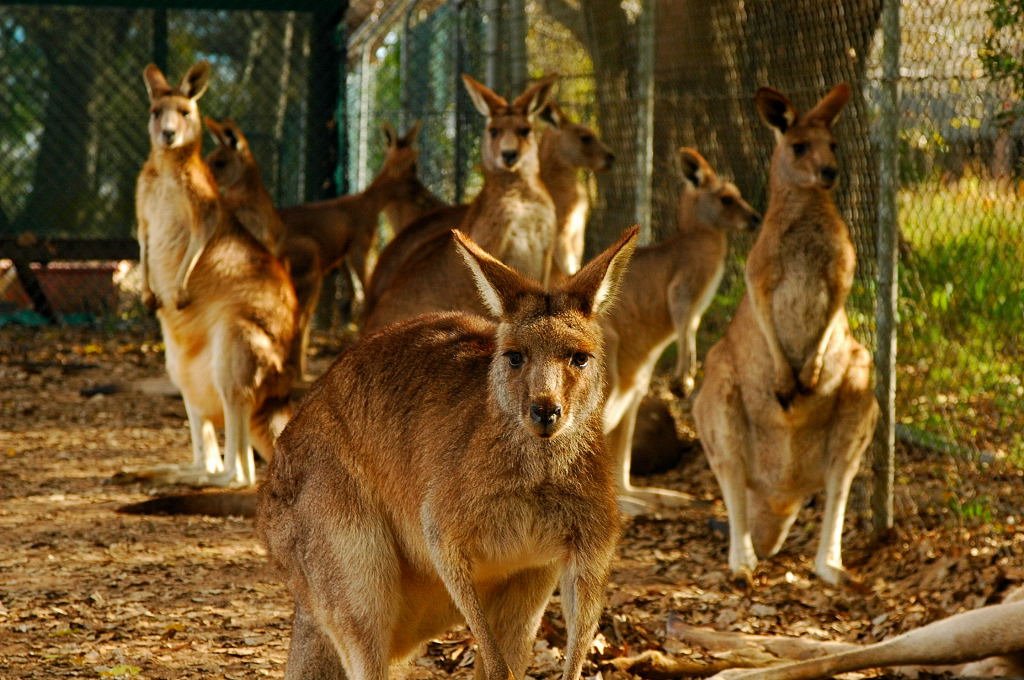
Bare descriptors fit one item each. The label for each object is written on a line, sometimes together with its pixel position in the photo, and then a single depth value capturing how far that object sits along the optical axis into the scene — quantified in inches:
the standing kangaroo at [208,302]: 458.3
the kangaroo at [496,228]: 471.5
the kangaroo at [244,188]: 639.8
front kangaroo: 212.8
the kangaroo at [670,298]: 481.4
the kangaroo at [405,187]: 724.0
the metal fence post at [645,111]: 528.7
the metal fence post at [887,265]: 390.3
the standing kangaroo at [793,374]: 391.5
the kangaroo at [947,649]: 265.3
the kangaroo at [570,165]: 565.3
